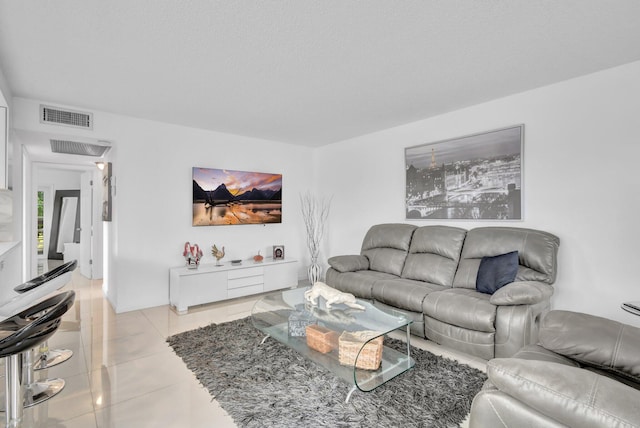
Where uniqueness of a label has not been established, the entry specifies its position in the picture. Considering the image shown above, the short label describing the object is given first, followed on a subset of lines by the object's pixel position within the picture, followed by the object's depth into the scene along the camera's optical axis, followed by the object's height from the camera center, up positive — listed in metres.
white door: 5.82 -0.24
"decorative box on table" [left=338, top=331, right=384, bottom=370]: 2.16 -0.94
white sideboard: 4.01 -0.93
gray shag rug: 1.93 -1.22
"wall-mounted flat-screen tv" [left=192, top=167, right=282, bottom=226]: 4.54 +0.24
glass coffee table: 2.16 -0.93
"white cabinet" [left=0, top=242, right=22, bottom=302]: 2.53 -0.59
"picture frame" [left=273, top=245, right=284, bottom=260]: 5.20 -0.64
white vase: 5.27 -0.98
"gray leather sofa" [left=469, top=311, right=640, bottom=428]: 0.96 -0.60
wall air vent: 3.47 +1.06
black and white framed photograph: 3.35 +0.42
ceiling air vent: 4.05 +0.87
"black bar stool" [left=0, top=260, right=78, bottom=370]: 2.15 -0.58
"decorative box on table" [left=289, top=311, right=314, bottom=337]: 2.68 -0.93
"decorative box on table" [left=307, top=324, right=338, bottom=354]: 2.35 -0.94
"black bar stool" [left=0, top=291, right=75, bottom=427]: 1.56 -0.66
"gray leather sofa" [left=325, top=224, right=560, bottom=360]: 2.52 -0.70
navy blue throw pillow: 2.86 -0.54
